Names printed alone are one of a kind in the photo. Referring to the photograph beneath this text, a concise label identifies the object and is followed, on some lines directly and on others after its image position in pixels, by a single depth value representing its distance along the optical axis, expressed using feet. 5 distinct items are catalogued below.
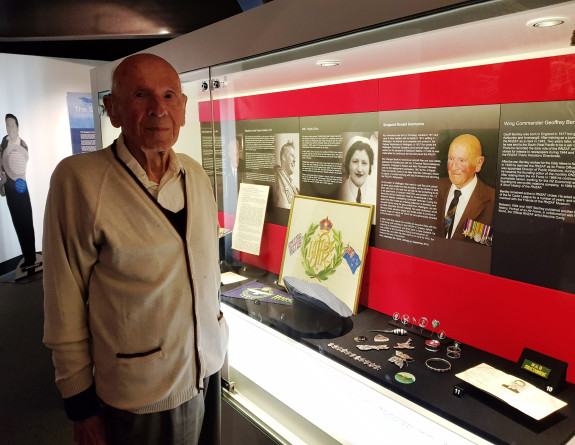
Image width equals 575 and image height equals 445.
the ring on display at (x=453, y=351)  5.75
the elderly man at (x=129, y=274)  4.26
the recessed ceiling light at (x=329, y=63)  5.82
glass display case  4.73
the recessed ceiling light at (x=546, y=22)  3.80
